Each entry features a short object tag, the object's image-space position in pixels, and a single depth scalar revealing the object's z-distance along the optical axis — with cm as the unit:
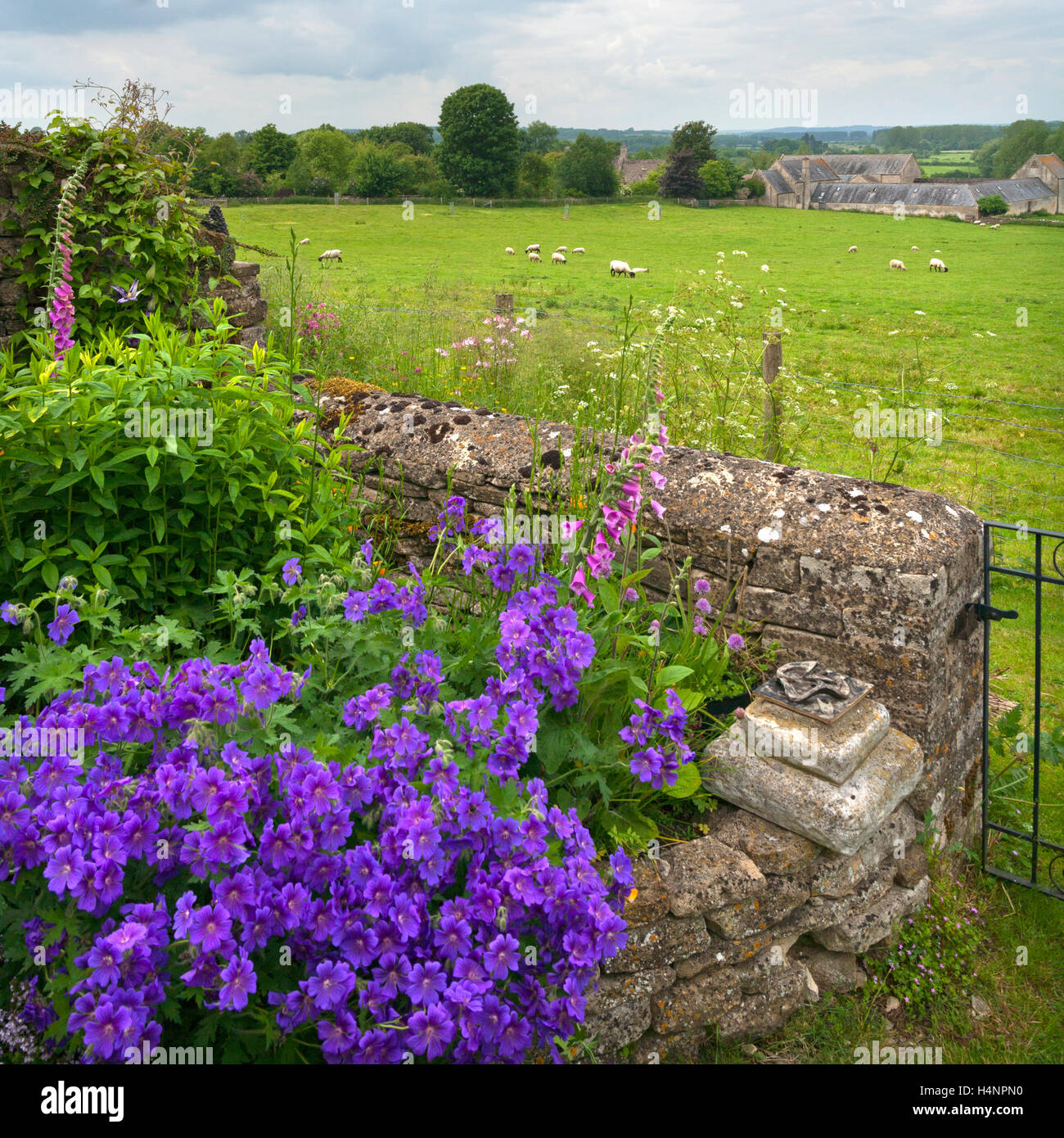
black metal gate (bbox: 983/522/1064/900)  384
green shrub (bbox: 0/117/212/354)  568
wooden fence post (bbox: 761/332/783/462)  611
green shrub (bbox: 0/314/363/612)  310
